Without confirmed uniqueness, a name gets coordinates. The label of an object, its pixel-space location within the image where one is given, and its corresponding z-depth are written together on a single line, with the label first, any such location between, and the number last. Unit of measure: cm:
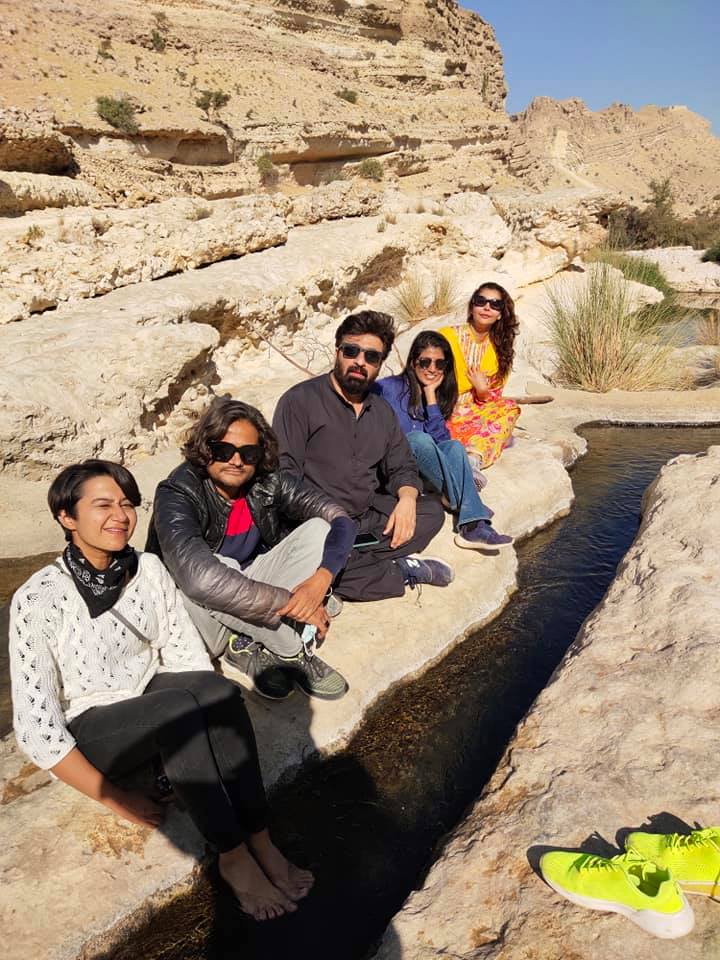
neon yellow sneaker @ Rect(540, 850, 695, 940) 154
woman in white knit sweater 175
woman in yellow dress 454
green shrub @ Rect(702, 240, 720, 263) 1856
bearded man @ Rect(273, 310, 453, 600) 316
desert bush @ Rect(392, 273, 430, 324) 877
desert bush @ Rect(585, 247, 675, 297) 980
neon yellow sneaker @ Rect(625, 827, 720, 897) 162
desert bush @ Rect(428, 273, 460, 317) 880
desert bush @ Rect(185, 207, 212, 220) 812
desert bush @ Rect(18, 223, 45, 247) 646
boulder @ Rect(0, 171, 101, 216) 742
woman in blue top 376
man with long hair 230
